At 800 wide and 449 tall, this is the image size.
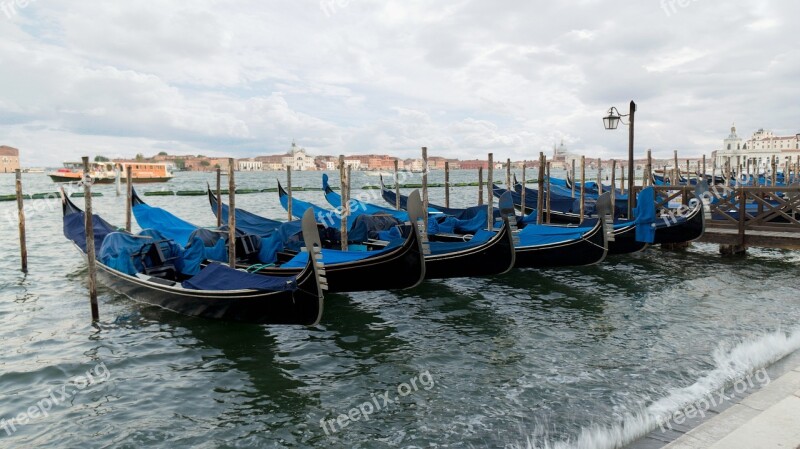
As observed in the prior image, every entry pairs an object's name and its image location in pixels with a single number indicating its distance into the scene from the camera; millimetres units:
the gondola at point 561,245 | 9023
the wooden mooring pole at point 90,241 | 6484
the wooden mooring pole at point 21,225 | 9773
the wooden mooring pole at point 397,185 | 14091
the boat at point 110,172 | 43312
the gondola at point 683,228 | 10156
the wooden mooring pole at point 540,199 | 11834
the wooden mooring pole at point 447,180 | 15191
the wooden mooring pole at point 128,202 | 11359
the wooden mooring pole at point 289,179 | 13865
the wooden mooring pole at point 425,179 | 10578
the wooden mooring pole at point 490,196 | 11352
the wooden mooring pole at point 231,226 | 7361
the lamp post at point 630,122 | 10844
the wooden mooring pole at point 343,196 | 9148
